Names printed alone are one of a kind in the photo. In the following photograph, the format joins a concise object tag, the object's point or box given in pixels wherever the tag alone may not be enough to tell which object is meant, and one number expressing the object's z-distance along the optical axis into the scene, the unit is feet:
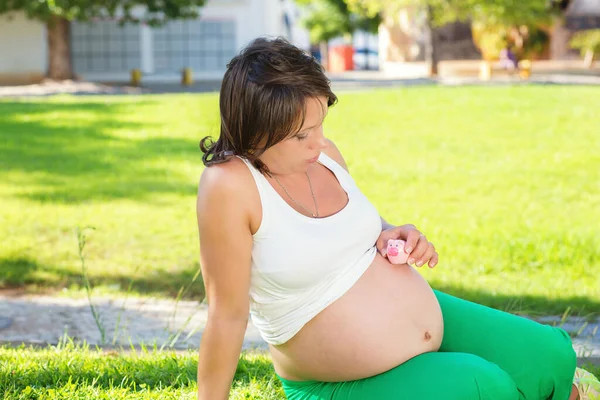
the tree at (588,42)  100.37
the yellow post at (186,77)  99.40
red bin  163.22
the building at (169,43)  110.22
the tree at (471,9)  86.99
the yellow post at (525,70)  91.15
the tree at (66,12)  84.43
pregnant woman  7.47
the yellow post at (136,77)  98.63
